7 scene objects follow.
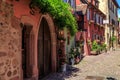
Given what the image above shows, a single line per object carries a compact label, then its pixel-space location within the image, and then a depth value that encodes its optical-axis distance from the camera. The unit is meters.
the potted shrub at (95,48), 10.30
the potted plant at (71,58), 6.29
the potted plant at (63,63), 5.32
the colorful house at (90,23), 8.26
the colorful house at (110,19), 14.43
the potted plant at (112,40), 15.61
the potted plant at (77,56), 6.81
